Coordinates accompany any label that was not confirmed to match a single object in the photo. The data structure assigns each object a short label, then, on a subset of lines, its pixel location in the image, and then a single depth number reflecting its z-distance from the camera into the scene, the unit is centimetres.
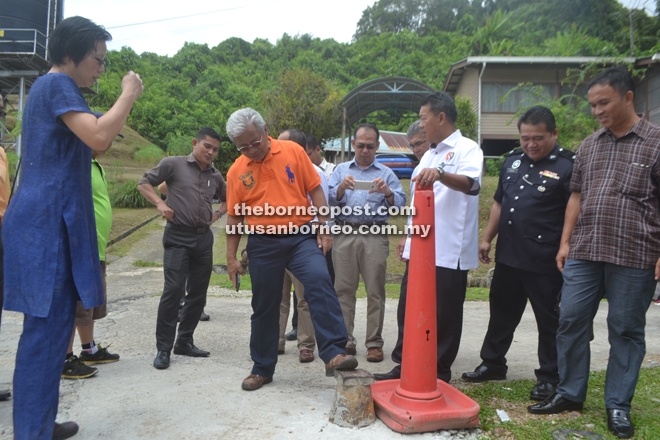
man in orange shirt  334
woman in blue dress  226
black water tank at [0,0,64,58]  1453
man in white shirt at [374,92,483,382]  334
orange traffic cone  275
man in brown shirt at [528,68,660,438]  279
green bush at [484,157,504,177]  1800
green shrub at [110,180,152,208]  1527
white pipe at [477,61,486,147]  1959
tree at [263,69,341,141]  2114
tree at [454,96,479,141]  1927
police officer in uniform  336
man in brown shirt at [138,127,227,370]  412
